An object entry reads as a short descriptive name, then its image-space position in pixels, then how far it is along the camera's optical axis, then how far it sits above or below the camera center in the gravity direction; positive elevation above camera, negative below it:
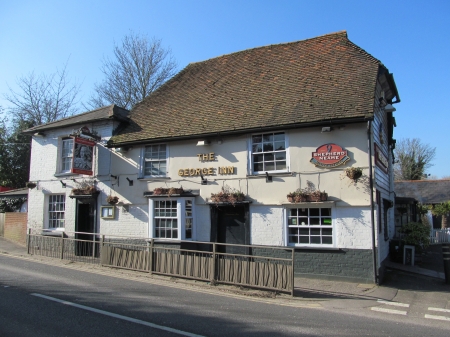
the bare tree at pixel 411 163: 48.47 +6.42
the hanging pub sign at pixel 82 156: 14.21 +2.16
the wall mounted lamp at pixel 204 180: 12.88 +1.02
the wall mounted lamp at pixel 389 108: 11.34 +3.22
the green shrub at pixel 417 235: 13.60 -0.98
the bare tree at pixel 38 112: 29.77 +8.11
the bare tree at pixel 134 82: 28.42 +10.24
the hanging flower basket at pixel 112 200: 14.42 +0.34
